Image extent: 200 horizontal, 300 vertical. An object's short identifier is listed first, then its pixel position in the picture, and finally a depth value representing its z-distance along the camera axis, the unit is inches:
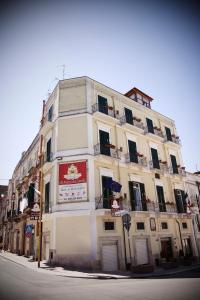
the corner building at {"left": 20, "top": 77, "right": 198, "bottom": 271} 584.4
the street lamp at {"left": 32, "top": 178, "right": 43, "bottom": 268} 601.9
